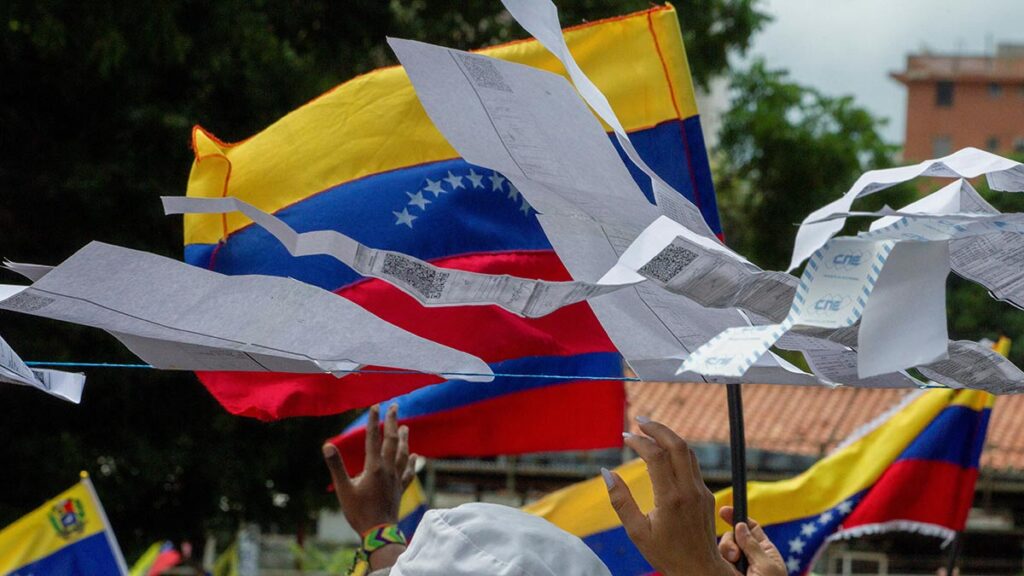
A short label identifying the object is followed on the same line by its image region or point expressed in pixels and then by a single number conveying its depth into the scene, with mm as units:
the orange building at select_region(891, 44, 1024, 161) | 60250
